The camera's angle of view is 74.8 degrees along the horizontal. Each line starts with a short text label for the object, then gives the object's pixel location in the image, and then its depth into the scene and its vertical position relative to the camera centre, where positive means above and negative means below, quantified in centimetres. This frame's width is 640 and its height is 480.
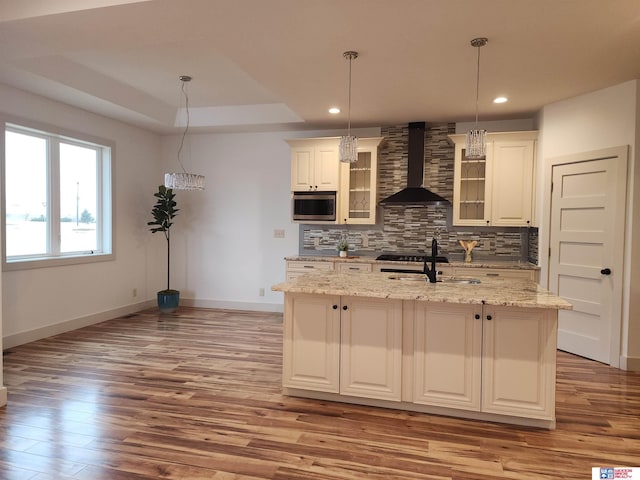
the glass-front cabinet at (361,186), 541 +53
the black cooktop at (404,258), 504 -37
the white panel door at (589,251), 396 -20
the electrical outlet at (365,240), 582 -18
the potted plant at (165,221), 589 +4
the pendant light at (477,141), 297 +63
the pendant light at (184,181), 464 +49
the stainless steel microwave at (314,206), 545 +27
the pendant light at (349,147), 325 +62
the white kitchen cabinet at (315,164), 543 +82
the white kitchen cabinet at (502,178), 493 +62
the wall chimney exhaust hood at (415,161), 532 +87
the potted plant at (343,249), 557 -29
